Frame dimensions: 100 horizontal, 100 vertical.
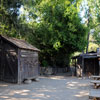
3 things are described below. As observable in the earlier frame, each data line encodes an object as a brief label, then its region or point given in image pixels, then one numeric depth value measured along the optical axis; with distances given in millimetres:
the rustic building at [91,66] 19995
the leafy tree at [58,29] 18625
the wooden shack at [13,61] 11867
